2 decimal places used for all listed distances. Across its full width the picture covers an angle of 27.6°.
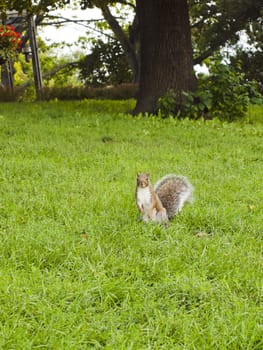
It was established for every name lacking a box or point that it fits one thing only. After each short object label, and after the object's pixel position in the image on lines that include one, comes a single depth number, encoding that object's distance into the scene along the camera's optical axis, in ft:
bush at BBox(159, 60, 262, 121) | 33.86
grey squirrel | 12.17
